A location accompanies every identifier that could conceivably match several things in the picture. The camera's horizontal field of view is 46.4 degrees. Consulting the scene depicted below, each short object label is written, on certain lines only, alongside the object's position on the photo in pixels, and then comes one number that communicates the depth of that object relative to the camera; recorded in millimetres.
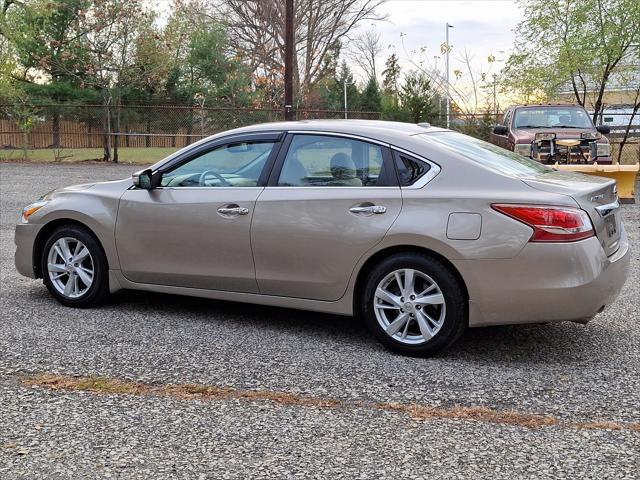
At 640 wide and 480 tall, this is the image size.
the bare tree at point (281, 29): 38375
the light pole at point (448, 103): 25047
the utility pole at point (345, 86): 45194
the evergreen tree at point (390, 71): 42803
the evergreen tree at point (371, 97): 45656
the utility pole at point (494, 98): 25573
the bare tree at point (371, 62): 49725
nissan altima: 4648
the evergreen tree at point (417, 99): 23328
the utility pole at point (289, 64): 21844
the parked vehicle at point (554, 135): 13672
